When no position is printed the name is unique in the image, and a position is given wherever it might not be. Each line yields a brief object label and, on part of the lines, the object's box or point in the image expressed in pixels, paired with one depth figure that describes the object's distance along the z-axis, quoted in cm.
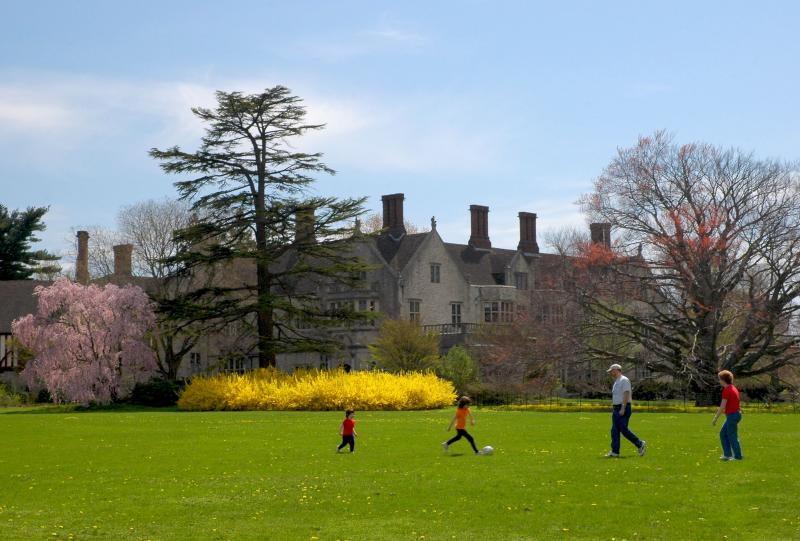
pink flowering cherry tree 5516
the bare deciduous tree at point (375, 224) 10203
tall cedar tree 5400
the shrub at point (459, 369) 5550
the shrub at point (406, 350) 6072
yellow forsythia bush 4575
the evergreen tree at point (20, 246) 8300
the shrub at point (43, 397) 6178
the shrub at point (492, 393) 5100
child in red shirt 2234
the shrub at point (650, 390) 5834
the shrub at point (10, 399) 5781
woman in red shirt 1936
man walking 2027
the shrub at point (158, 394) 5281
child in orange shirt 2200
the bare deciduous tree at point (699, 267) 4672
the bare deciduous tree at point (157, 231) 7219
